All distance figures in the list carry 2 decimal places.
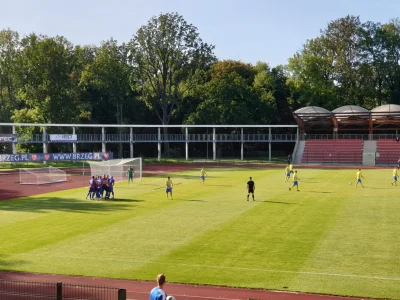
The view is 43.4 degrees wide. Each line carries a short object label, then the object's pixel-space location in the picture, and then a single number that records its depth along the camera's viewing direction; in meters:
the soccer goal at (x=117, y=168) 45.41
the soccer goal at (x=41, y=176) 47.83
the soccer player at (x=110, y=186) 33.81
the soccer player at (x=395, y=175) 41.72
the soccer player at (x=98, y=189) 33.84
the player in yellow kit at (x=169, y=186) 33.15
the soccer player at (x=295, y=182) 38.37
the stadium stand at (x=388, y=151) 72.91
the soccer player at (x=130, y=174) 45.34
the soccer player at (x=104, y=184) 33.69
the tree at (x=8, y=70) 87.25
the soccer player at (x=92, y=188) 33.66
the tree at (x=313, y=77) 92.12
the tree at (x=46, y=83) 79.69
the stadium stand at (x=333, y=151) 75.32
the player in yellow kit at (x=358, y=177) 40.09
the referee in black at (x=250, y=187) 32.03
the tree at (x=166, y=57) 85.25
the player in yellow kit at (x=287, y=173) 45.35
